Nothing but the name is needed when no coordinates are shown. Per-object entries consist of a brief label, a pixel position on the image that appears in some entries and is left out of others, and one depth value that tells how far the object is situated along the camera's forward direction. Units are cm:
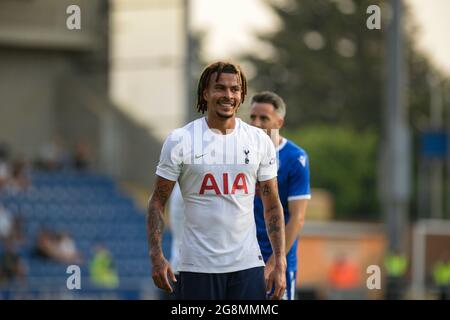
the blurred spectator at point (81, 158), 2955
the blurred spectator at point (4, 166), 2575
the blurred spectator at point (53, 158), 2925
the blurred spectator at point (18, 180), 2617
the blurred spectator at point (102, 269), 2208
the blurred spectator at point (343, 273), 2423
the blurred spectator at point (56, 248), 2373
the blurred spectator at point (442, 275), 1924
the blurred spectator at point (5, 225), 2320
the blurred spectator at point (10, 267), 2155
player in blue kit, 882
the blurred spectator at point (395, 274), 1950
